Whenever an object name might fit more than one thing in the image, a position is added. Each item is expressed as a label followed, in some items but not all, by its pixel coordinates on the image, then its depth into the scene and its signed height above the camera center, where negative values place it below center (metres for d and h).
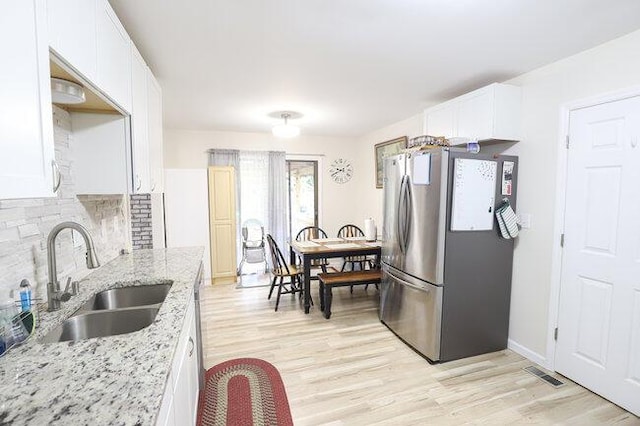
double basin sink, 1.29 -0.59
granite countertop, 0.72 -0.52
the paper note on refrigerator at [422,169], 2.52 +0.21
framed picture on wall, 4.41 +0.69
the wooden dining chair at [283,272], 3.79 -1.00
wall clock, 5.70 +0.44
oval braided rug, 1.91 -1.41
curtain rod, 4.96 +0.70
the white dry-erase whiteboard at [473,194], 2.45 +0.00
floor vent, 2.30 -1.41
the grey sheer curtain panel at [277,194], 5.22 -0.02
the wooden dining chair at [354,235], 4.27 -0.73
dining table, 3.53 -0.67
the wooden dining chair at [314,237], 4.26 -0.77
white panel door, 1.97 -0.42
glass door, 5.60 -0.04
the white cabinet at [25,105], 0.74 +0.23
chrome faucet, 1.29 -0.30
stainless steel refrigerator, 2.46 -0.48
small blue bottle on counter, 1.14 -0.40
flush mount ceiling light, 3.69 +0.77
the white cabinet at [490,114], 2.56 +0.71
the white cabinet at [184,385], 0.95 -0.74
